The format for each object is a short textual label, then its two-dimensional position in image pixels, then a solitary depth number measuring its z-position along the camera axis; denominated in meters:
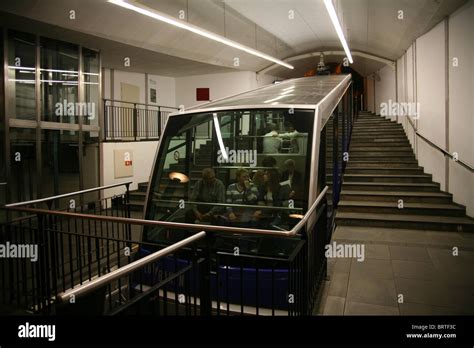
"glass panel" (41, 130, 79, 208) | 8.07
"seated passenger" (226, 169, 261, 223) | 3.60
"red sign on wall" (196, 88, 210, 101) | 14.38
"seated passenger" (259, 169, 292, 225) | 3.52
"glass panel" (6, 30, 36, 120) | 7.14
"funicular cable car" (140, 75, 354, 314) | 3.31
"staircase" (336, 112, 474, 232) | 6.52
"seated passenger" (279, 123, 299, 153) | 3.88
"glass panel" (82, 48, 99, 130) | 9.00
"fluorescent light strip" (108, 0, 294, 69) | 5.48
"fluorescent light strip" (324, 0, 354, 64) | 5.95
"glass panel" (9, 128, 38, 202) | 7.27
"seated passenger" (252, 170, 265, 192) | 3.75
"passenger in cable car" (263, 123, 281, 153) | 3.98
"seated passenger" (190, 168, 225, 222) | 3.74
